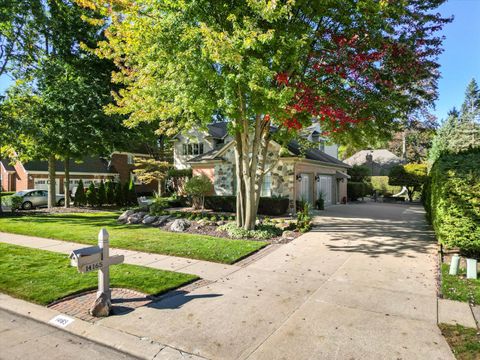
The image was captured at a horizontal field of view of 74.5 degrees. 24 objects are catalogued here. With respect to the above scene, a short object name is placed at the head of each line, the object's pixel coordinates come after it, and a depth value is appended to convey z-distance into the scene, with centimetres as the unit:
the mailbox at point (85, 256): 452
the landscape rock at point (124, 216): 1489
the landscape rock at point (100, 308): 478
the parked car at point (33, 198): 2303
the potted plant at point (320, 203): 2031
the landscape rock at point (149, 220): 1397
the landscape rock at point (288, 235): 1108
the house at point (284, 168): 1819
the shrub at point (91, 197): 2300
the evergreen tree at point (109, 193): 2345
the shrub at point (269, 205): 1745
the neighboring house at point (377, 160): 4203
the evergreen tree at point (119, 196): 2373
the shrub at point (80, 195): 2339
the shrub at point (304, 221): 1232
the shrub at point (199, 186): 1948
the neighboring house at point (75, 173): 3048
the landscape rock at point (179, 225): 1232
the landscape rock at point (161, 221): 1366
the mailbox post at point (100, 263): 462
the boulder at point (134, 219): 1442
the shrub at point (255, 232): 1101
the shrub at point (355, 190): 3026
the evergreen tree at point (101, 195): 2317
